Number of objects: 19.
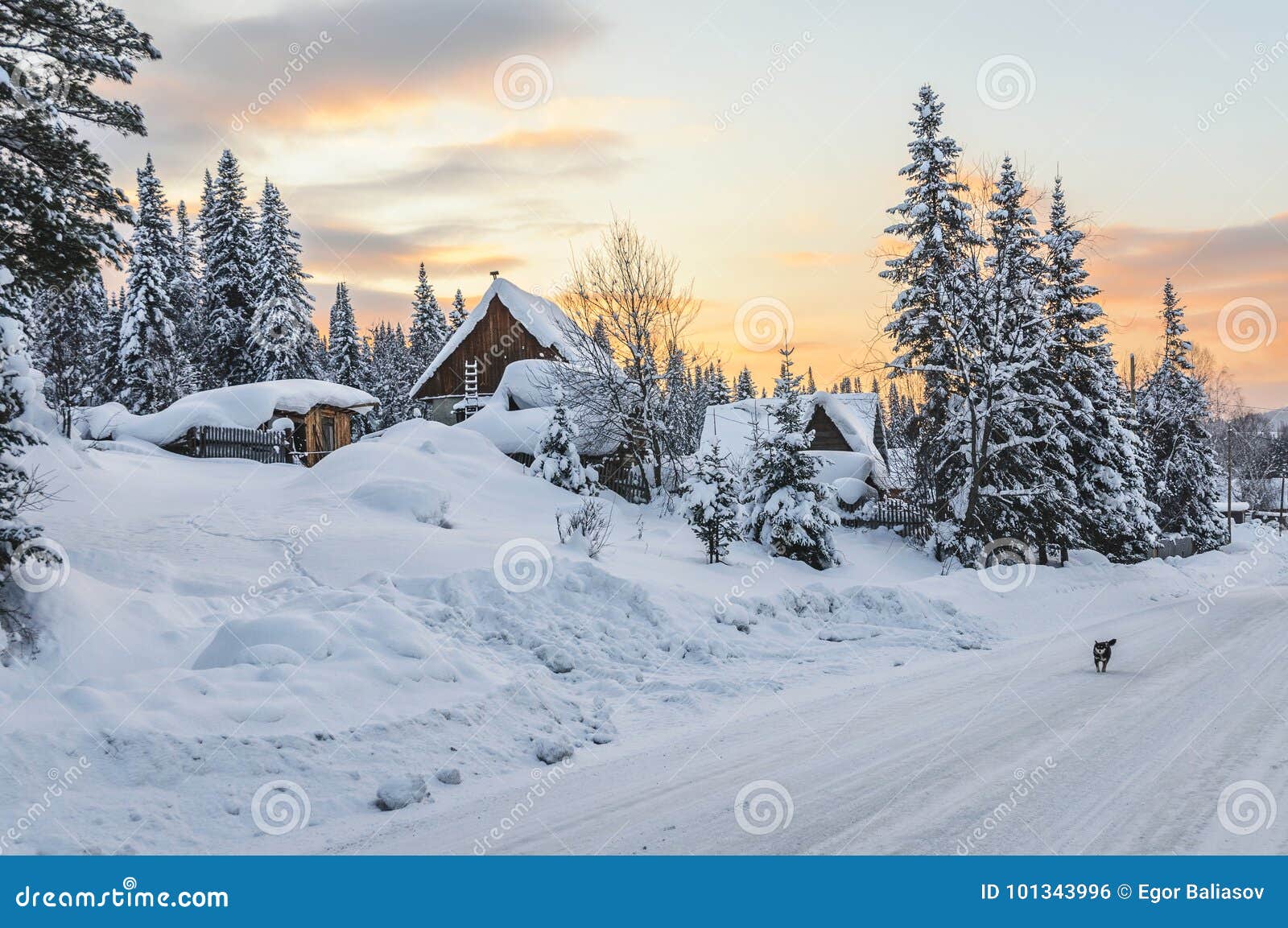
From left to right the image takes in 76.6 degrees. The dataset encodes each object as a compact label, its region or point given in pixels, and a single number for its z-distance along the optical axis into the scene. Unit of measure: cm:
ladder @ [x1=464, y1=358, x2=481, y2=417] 3904
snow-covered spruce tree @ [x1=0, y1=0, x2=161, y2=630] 942
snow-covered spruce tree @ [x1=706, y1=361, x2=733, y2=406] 6956
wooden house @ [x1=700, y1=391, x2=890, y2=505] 3139
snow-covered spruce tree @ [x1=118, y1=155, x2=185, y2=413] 4094
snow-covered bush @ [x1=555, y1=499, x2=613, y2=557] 1437
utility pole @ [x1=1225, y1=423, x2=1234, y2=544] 4806
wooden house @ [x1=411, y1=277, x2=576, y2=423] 3878
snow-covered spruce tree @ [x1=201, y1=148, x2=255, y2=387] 4488
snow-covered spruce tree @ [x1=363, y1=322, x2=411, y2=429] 6406
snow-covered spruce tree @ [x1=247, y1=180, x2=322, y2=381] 4403
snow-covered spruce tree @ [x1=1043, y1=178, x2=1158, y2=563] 2738
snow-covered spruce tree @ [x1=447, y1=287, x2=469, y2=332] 7406
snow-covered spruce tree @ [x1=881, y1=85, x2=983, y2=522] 2495
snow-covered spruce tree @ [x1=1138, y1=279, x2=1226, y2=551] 4041
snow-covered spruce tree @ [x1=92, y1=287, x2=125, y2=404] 4228
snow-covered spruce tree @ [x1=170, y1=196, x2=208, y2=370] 4831
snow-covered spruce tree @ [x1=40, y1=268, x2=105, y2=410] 2919
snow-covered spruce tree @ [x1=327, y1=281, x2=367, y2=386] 5772
